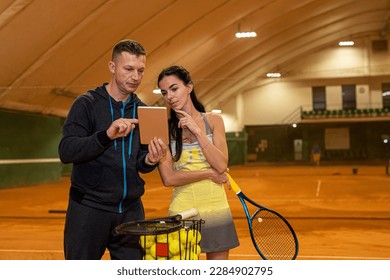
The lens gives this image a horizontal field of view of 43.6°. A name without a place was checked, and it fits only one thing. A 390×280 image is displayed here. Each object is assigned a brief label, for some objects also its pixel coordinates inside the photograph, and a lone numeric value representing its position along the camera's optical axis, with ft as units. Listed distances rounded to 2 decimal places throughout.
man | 8.42
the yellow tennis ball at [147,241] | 7.24
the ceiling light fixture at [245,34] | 73.56
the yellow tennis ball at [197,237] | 7.58
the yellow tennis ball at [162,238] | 7.18
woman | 9.18
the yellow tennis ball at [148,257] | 7.27
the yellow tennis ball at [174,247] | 7.14
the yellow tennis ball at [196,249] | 7.47
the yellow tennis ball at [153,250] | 7.20
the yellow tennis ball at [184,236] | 7.30
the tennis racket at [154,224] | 7.40
